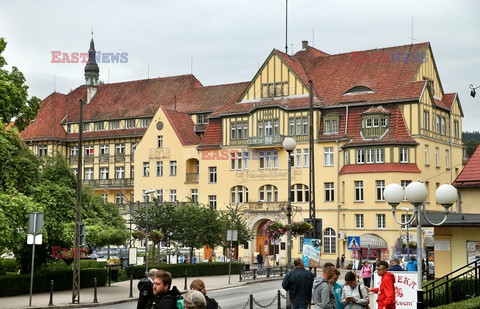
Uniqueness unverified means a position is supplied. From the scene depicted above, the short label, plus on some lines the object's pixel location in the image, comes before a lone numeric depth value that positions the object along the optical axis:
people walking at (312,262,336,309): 16.70
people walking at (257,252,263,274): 57.05
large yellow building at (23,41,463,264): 69.69
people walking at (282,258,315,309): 18.67
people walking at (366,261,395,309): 17.89
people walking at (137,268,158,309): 14.03
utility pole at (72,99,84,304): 31.83
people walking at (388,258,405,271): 21.97
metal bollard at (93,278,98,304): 32.18
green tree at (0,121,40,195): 35.47
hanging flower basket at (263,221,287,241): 40.97
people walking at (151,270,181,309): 11.67
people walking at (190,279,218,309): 11.59
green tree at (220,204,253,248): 60.72
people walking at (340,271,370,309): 16.98
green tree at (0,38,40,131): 43.75
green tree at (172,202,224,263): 58.17
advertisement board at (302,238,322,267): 24.92
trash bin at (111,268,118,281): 43.97
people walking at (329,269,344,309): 17.20
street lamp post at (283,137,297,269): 27.74
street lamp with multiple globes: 18.38
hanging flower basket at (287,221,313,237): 31.85
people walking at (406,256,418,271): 29.97
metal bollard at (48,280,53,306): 30.30
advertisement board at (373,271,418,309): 19.06
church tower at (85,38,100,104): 104.45
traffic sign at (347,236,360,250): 46.06
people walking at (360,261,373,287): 33.38
